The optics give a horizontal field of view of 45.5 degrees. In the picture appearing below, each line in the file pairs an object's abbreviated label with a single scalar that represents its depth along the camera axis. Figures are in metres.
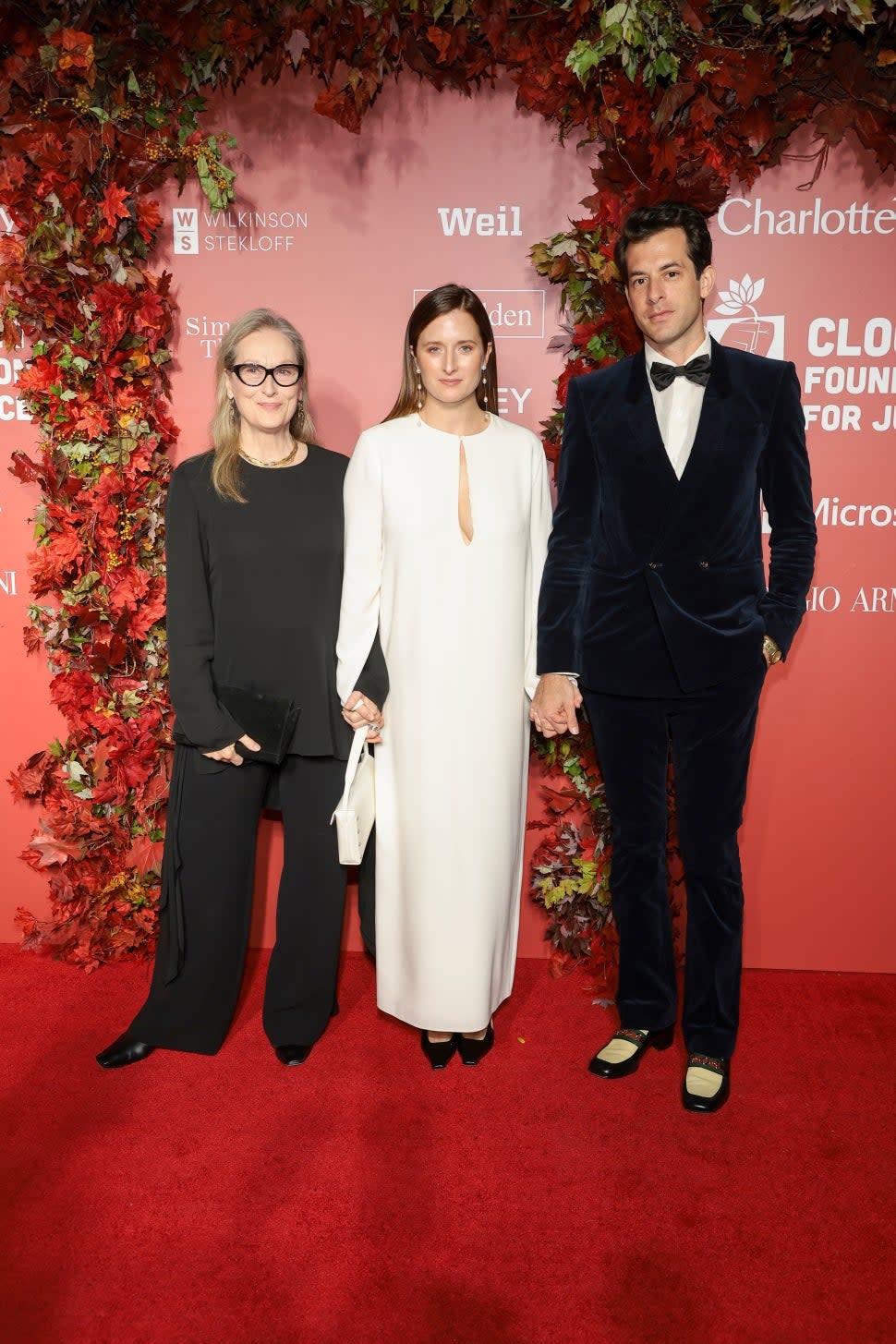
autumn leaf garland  2.74
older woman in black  2.62
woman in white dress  2.54
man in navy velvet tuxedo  2.47
